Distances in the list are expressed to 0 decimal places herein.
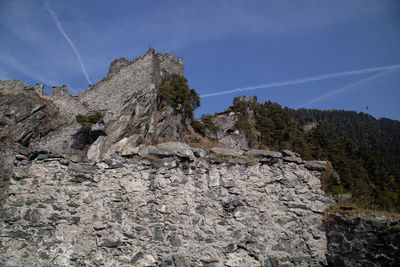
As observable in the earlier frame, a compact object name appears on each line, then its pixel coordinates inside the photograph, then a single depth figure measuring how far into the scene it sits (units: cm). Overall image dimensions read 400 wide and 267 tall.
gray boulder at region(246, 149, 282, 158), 665
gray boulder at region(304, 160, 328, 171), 626
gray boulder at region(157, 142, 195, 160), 650
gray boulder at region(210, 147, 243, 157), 677
